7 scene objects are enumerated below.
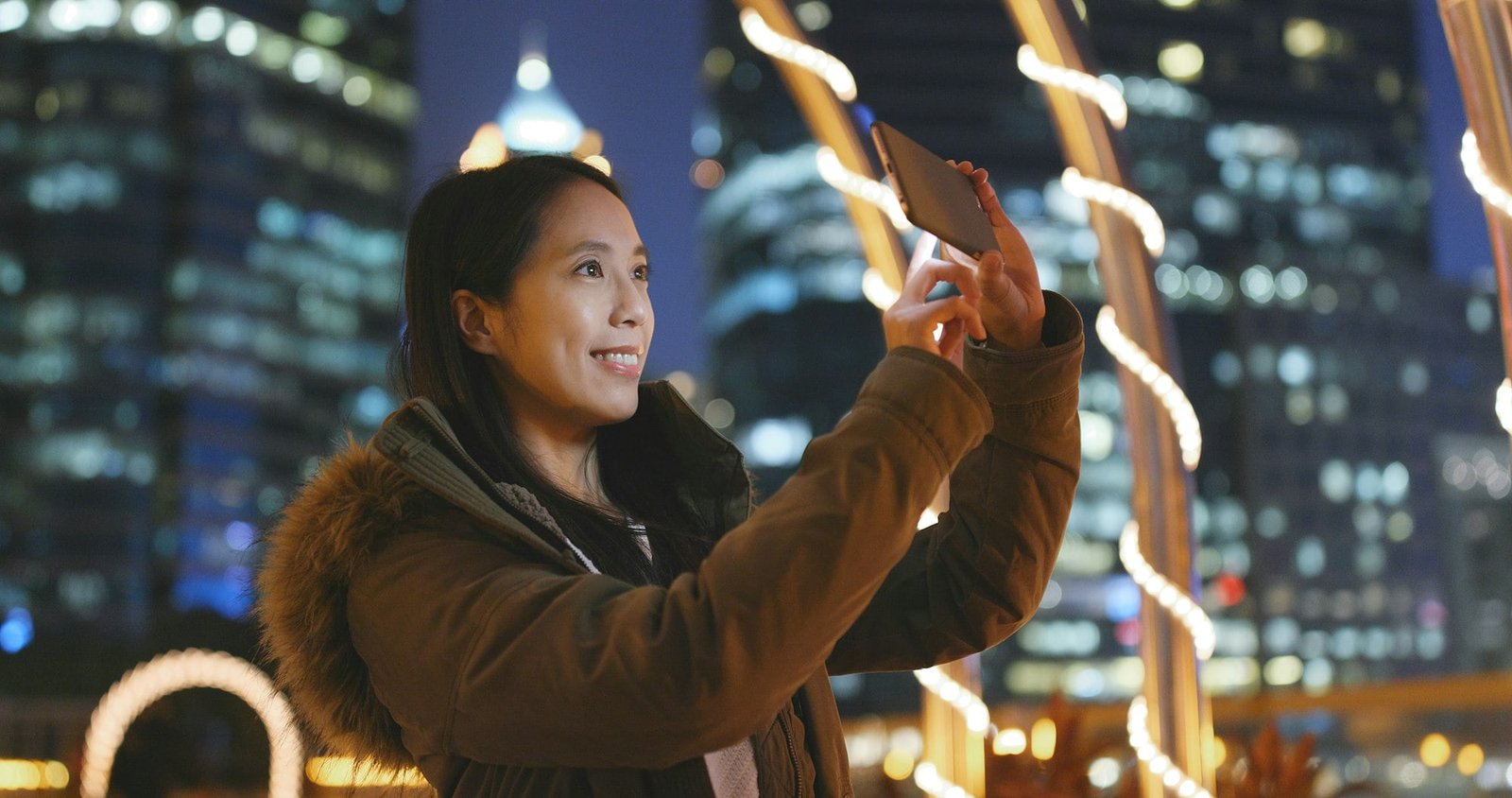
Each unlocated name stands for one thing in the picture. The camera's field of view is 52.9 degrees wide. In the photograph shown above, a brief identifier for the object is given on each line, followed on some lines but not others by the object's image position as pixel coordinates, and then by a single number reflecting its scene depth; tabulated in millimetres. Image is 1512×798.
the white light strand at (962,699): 5125
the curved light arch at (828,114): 4898
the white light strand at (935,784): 5082
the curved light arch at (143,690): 8203
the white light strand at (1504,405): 2965
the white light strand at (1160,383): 4324
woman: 1447
